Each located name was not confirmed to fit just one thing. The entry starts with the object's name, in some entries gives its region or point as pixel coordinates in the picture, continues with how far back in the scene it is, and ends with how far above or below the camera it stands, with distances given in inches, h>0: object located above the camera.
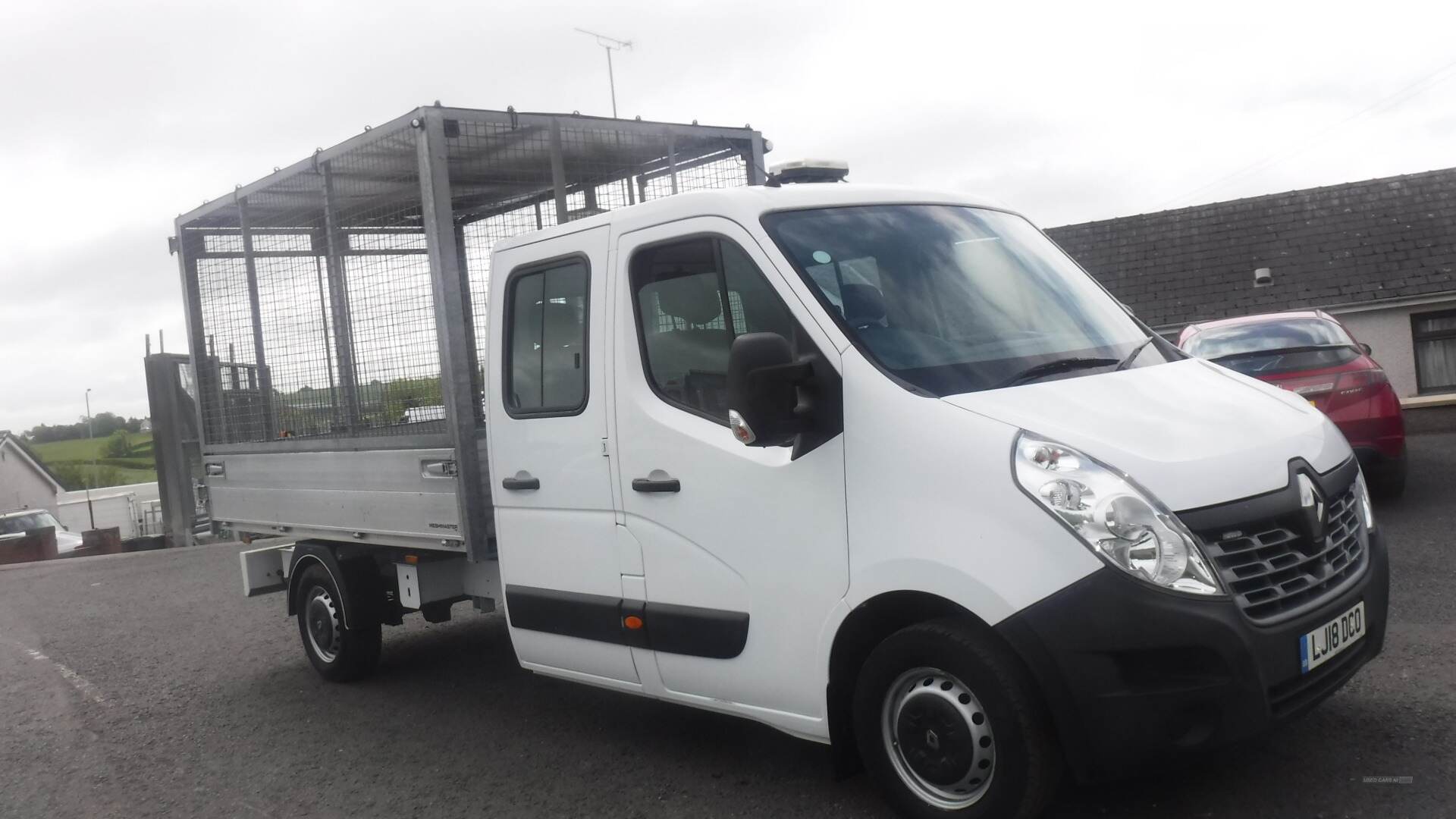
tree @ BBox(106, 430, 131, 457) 3500.5 -6.5
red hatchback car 386.0 -17.5
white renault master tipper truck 136.2 -17.5
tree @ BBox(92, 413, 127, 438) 3526.1 +57.8
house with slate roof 938.7 +52.3
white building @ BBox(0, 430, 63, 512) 2876.5 -66.4
